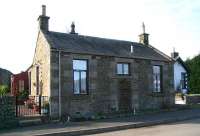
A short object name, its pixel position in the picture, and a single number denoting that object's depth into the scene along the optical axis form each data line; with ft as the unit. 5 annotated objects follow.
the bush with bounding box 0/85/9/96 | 44.78
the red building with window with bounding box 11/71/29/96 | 47.68
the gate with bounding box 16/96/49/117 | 32.65
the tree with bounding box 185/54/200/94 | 64.56
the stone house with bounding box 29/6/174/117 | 34.17
